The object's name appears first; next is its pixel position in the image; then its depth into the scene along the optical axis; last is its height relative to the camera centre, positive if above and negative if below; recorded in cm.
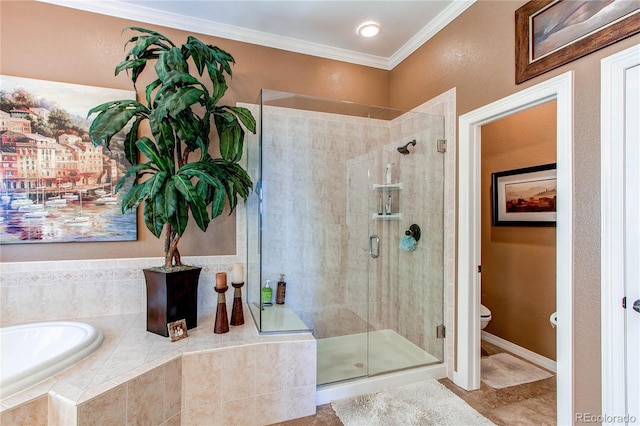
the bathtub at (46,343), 153 -77
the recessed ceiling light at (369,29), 241 +161
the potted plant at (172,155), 172 +42
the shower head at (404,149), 270 +63
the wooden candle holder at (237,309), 206 -68
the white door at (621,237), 128 -9
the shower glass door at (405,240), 245 -22
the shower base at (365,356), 224 -121
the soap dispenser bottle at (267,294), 239 -67
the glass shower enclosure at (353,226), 246 -9
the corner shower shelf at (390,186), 271 +28
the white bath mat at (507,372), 224 -130
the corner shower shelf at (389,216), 272 +0
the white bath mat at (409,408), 179 -128
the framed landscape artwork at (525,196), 254 +20
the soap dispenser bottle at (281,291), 254 -67
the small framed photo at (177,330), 178 -72
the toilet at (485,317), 263 -93
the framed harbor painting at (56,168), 200 +34
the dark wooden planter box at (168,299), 186 -56
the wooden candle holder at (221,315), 190 -67
